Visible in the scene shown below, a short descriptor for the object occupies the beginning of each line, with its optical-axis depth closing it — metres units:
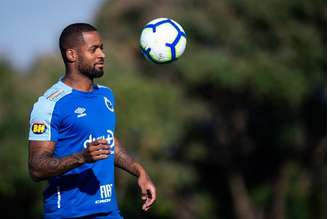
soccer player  12.69
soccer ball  15.21
